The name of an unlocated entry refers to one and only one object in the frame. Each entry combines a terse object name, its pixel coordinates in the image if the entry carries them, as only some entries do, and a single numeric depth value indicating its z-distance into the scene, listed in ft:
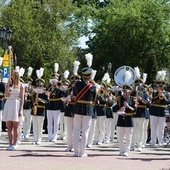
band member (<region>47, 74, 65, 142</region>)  59.11
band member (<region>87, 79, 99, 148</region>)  55.77
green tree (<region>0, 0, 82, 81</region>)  134.72
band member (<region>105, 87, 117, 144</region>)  61.93
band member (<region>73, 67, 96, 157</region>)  45.60
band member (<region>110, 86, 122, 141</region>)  64.62
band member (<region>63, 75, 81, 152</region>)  49.08
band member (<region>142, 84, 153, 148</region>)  56.10
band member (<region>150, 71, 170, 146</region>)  58.08
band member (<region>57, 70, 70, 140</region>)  60.64
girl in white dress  47.79
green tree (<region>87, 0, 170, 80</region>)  136.67
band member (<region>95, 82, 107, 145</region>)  59.21
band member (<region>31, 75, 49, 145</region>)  56.95
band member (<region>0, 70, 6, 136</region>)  59.47
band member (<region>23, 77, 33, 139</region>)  63.88
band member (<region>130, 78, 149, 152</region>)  54.13
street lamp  81.87
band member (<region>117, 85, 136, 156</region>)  48.47
